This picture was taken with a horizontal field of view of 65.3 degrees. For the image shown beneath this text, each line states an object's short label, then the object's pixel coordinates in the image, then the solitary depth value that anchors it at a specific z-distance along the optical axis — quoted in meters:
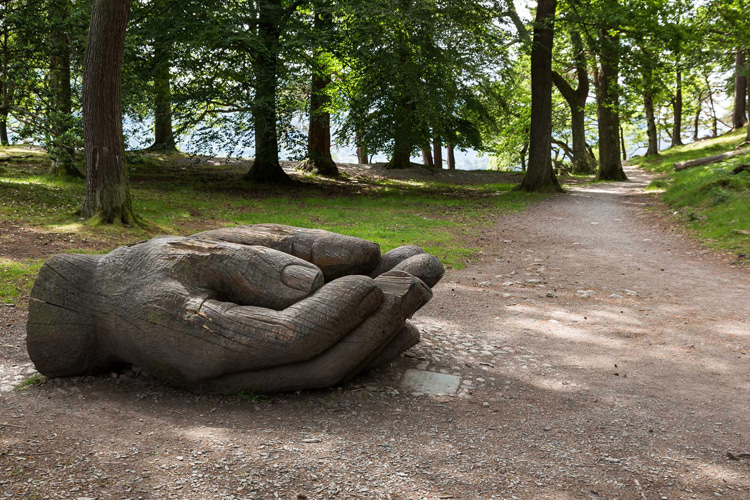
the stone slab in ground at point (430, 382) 4.95
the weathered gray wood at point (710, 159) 21.83
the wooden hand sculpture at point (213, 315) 4.32
